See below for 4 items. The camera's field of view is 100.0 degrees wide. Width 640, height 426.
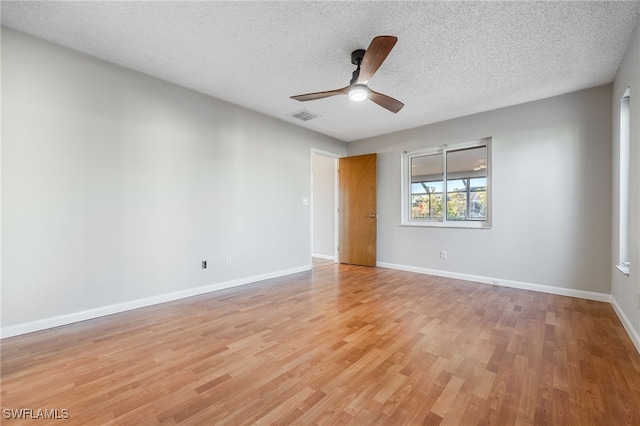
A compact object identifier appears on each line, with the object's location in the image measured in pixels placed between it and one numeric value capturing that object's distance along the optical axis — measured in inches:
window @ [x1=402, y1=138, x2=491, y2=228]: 160.9
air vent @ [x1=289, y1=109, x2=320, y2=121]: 156.9
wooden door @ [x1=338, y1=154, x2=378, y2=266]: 202.2
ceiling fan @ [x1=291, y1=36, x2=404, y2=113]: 73.4
